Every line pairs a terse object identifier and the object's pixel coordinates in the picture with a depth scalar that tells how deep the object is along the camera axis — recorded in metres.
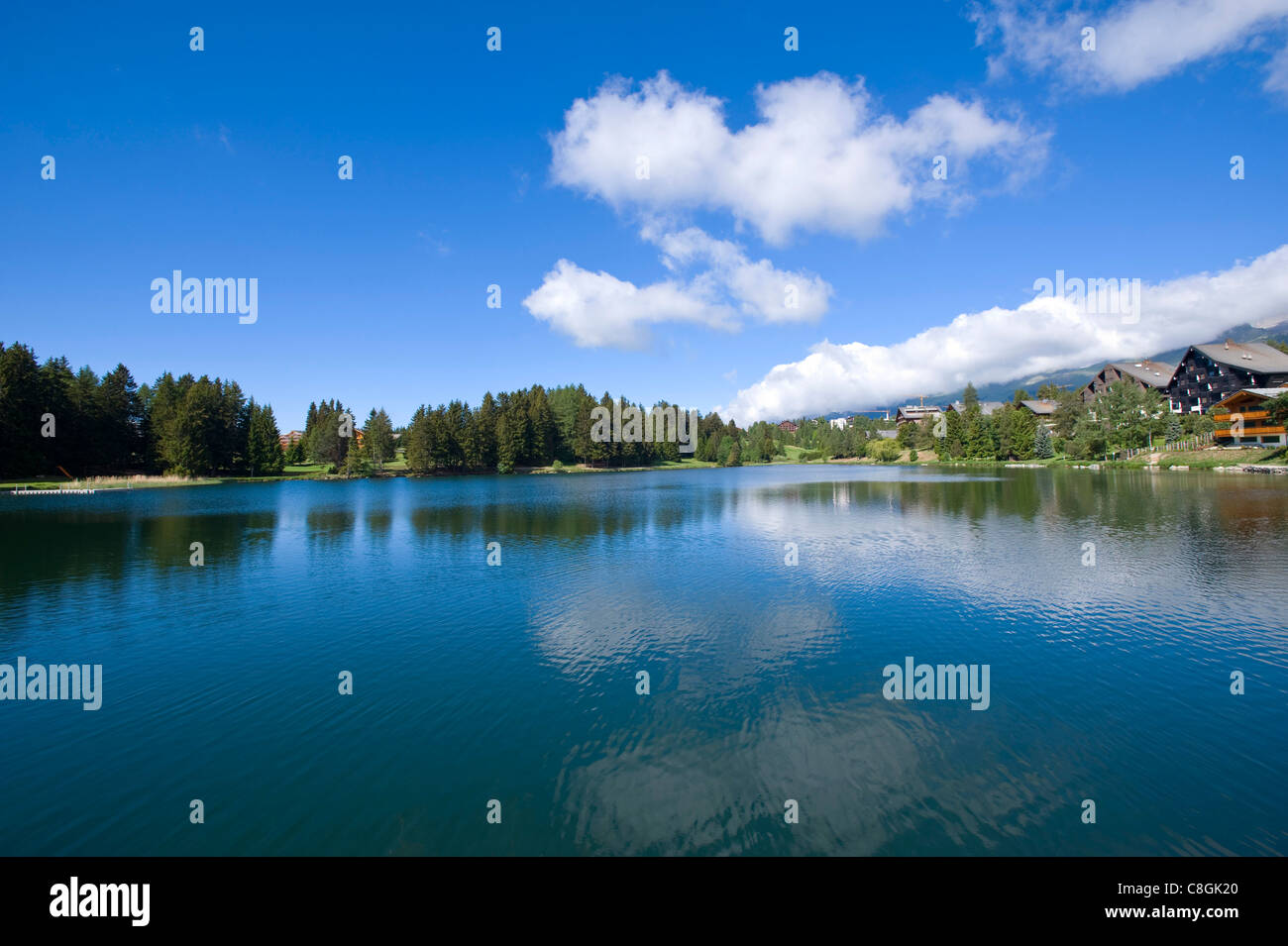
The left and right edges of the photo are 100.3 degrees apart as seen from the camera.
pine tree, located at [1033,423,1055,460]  116.00
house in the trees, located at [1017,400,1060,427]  149.50
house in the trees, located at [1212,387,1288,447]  78.25
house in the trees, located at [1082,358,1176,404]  121.24
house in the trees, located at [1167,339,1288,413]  89.12
